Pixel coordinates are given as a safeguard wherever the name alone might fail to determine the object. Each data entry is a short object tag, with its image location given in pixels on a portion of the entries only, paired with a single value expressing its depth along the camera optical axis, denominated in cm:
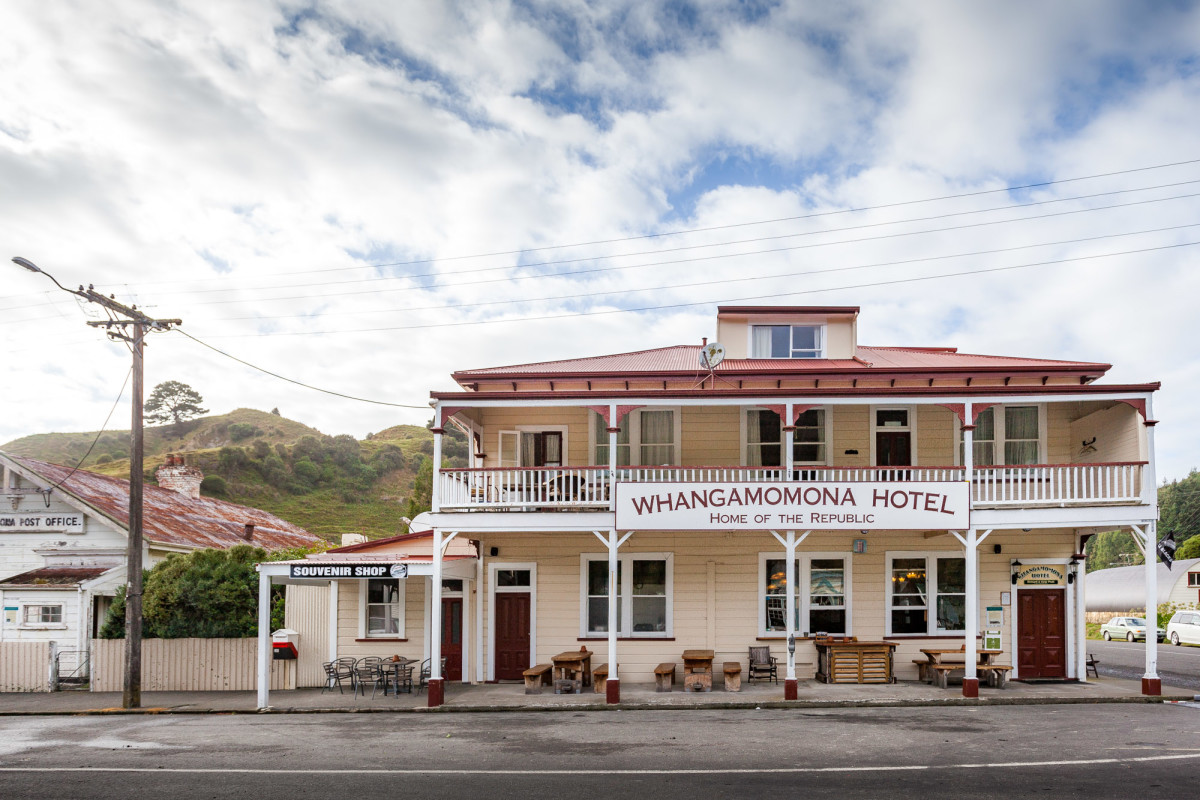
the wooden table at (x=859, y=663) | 1788
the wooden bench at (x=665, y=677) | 1734
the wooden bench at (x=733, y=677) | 1714
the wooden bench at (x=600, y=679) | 1712
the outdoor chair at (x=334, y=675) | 1861
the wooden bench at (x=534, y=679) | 1731
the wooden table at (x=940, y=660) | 1741
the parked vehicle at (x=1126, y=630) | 3784
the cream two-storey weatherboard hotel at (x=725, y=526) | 1703
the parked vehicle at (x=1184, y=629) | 3397
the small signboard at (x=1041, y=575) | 1877
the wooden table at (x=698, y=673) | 1723
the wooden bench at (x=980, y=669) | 1716
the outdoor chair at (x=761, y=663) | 1825
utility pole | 1786
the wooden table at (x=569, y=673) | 1727
